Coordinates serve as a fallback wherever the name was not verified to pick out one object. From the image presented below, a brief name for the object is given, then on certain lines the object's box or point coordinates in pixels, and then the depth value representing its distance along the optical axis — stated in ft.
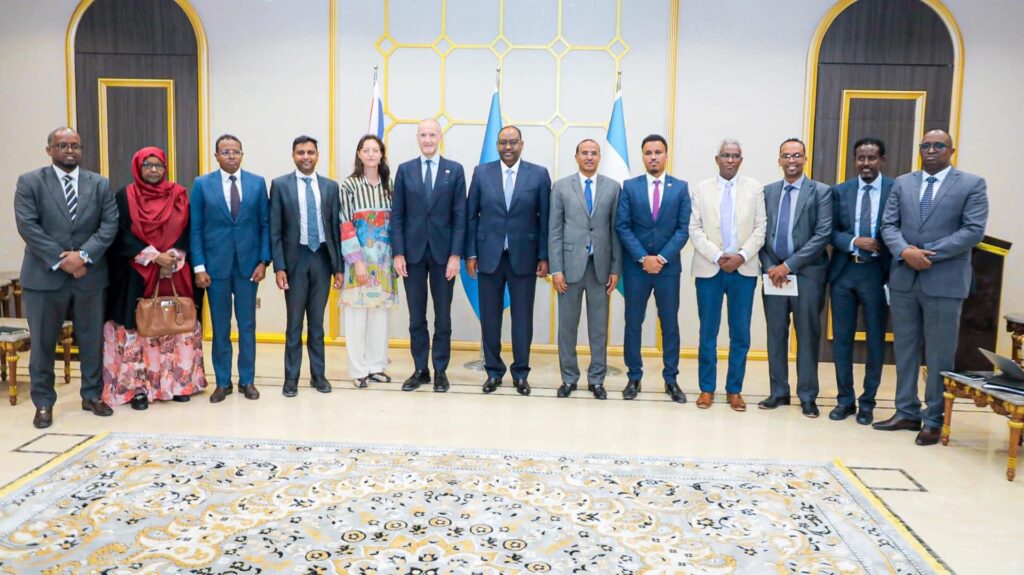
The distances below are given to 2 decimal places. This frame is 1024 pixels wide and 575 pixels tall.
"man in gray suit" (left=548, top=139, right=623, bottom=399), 16.03
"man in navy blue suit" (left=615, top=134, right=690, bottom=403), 15.76
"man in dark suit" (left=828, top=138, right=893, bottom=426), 14.82
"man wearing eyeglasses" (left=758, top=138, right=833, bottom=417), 15.24
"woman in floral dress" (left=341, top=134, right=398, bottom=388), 16.40
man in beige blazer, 15.44
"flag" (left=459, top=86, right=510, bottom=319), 19.95
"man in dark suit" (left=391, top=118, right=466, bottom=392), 16.25
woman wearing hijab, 14.64
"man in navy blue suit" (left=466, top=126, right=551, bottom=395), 16.20
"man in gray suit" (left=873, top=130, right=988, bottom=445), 13.28
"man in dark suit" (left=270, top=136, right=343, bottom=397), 15.83
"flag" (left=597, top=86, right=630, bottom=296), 19.65
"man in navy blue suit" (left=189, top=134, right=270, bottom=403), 15.25
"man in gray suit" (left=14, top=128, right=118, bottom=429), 13.61
